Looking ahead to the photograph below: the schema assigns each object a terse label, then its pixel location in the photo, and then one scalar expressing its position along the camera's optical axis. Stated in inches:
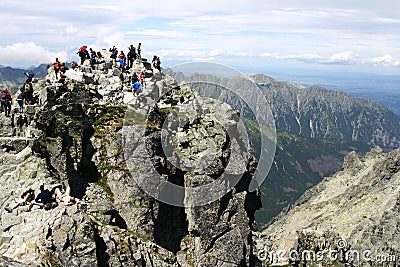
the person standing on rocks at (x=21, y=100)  1869.6
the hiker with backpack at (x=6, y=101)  1831.9
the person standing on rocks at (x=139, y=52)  2893.7
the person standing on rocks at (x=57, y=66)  2216.0
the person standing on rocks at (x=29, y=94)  1895.9
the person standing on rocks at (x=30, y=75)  2065.9
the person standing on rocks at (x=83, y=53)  2748.5
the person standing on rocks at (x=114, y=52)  2864.2
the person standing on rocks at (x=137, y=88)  2250.5
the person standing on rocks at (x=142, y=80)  2393.7
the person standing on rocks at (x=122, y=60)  2667.3
